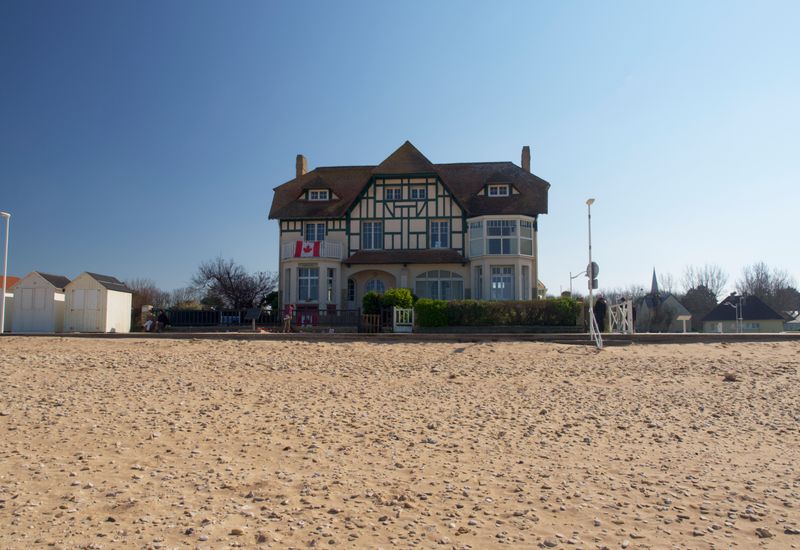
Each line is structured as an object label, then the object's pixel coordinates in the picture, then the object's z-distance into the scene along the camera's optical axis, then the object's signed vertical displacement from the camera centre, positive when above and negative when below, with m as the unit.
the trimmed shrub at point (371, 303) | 24.76 +0.85
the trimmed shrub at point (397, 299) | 24.69 +1.00
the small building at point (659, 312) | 66.56 +1.28
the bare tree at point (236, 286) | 41.69 +2.58
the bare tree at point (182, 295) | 58.24 +3.02
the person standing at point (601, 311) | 22.23 +0.47
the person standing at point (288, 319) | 24.09 +0.25
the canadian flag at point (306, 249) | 30.19 +3.53
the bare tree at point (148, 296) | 48.72 +2.65
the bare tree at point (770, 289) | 75.88 +4.09
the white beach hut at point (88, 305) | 24.91 +0.81
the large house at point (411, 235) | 29.97 +4.33
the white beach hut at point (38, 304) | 24.88 +0.85
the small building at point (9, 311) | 25.36 +0.61
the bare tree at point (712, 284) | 76.75 +4.79
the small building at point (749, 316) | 60.94 +0.73
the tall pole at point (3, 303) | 23.61 +0.85
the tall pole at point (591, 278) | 18.26 +1.36
